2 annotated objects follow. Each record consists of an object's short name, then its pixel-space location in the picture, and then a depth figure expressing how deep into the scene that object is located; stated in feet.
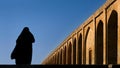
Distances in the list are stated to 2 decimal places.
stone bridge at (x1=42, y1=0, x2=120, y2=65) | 65.86
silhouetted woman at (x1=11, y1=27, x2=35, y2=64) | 39.40
